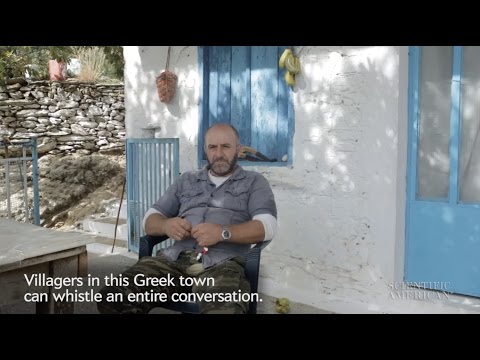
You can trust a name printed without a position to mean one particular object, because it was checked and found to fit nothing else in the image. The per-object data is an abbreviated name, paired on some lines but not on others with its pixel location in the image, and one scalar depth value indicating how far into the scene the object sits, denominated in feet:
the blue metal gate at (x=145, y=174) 15.19
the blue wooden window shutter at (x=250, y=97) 12.99
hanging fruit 12.00
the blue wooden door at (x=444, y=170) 9.93
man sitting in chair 7.72
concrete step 18.98
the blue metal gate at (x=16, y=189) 25.76
